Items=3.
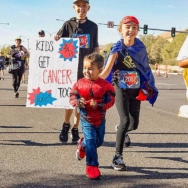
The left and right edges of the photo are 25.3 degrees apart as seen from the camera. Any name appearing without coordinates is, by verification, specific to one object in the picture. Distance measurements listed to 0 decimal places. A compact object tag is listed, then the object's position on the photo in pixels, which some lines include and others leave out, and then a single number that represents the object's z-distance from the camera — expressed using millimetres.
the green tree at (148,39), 115000
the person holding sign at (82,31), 5839
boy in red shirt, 4383
